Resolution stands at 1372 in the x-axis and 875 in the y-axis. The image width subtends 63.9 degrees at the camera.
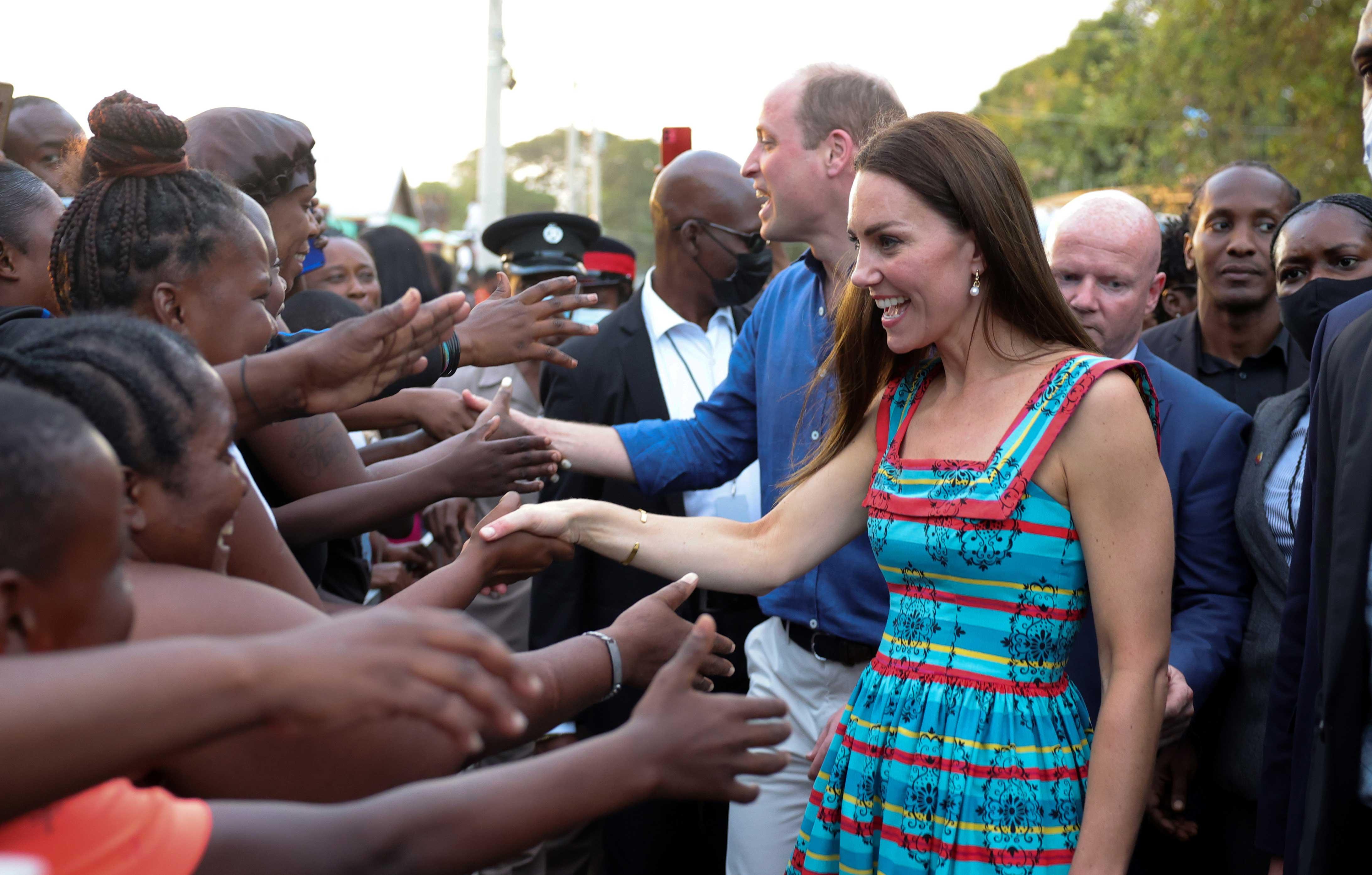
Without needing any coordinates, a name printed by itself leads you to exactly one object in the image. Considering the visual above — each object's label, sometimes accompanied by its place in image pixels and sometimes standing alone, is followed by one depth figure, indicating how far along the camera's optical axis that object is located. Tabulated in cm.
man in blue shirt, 334
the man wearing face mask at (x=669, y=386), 435
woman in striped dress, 231
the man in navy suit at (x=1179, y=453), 308
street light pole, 1398
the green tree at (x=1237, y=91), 1440
